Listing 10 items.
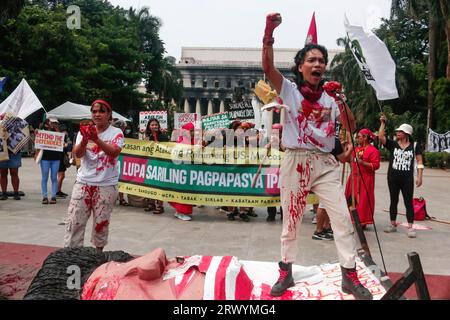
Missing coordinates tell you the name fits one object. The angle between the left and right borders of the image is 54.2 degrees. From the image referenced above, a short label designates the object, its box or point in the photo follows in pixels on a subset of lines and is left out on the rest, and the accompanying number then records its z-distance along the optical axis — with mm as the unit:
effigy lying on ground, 3066
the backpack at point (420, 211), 8581
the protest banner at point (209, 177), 8008
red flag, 4262
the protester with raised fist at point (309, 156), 3377
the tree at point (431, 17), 28117
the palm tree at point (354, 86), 43594
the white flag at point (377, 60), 5086
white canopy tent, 17969
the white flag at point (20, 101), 8672
